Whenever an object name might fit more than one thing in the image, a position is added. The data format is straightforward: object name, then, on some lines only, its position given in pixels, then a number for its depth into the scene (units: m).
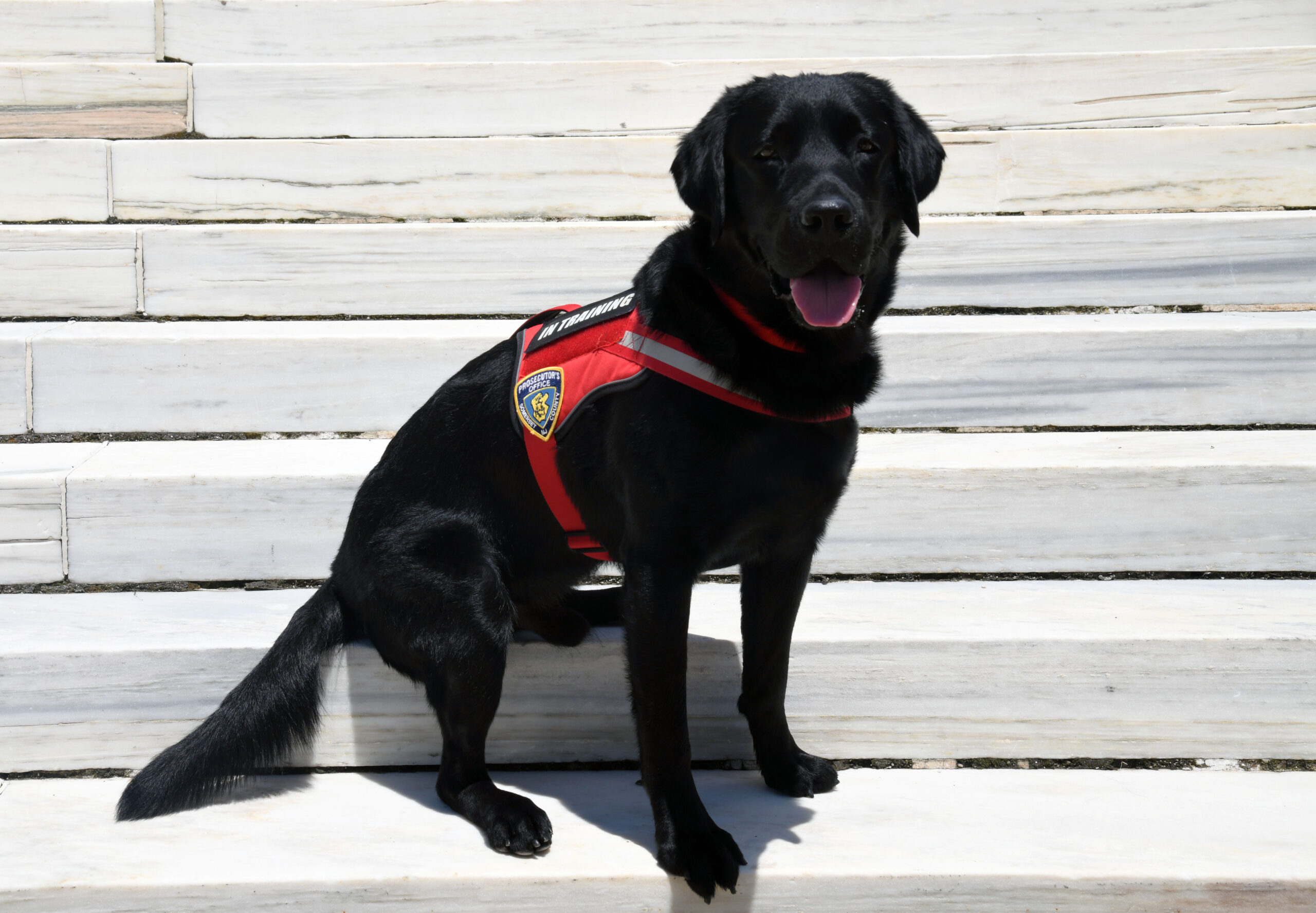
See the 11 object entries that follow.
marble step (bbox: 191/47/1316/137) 3.60
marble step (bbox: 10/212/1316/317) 3.15
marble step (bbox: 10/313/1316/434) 2.86
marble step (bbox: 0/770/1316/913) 1.73
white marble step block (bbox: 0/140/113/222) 3.34
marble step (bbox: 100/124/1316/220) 3.39
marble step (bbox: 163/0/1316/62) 3.92
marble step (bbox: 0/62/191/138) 3.51
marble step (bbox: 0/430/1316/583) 2.54
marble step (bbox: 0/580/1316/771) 2.15
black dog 1.76
